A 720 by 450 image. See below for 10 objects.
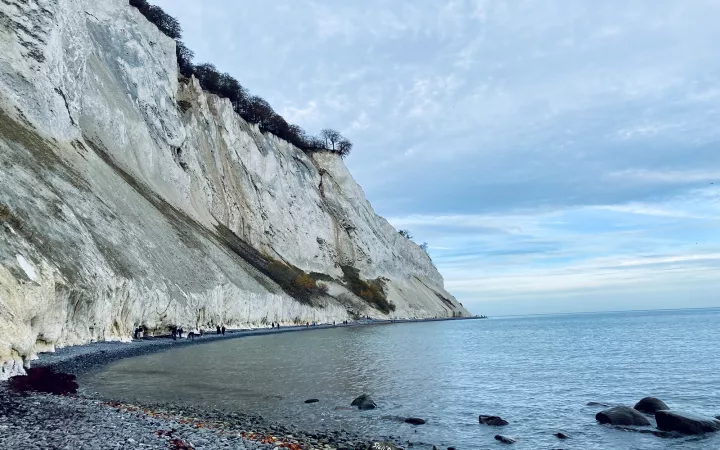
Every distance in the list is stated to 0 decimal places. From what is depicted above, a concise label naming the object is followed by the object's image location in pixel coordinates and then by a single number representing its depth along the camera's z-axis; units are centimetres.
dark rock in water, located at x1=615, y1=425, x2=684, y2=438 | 1407
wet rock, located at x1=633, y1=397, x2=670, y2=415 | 1661
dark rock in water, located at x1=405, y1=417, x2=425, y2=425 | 1523
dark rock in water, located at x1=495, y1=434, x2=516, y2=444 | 1364
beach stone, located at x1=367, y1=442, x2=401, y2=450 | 1198
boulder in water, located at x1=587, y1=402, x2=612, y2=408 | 1806
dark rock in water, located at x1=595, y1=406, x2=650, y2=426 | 1529
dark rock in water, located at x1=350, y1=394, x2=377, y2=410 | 1693
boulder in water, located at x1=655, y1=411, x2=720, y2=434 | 1422
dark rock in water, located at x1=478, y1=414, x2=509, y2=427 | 1555
